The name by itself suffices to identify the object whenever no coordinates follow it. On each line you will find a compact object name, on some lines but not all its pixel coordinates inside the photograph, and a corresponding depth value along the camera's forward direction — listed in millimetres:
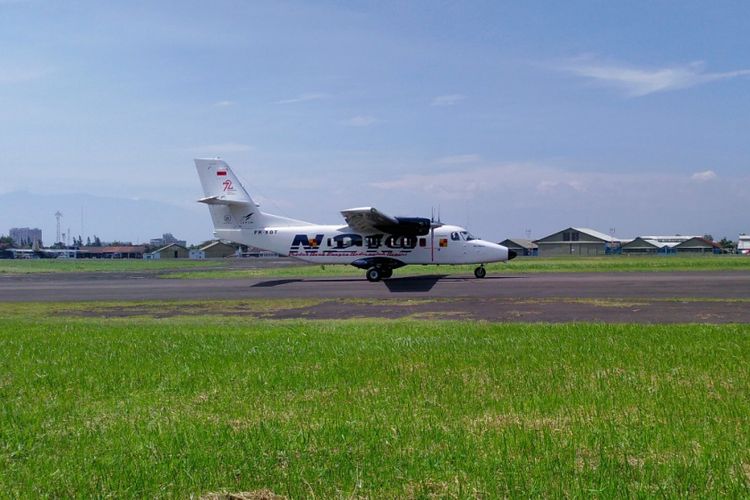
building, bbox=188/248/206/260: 143000
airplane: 34688
